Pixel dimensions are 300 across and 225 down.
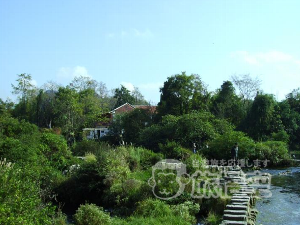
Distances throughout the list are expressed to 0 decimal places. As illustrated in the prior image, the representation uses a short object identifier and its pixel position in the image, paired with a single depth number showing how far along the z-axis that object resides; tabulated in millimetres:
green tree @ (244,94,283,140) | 28609
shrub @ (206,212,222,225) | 9947
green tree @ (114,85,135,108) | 63069
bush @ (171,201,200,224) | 10094
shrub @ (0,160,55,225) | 6034
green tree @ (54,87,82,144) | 34688
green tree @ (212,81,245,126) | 32159
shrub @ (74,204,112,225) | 8984
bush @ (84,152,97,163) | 14887
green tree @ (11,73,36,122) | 42500
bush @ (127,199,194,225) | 9289
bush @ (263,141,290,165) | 21922
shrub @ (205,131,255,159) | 21094
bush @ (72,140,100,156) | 20719
